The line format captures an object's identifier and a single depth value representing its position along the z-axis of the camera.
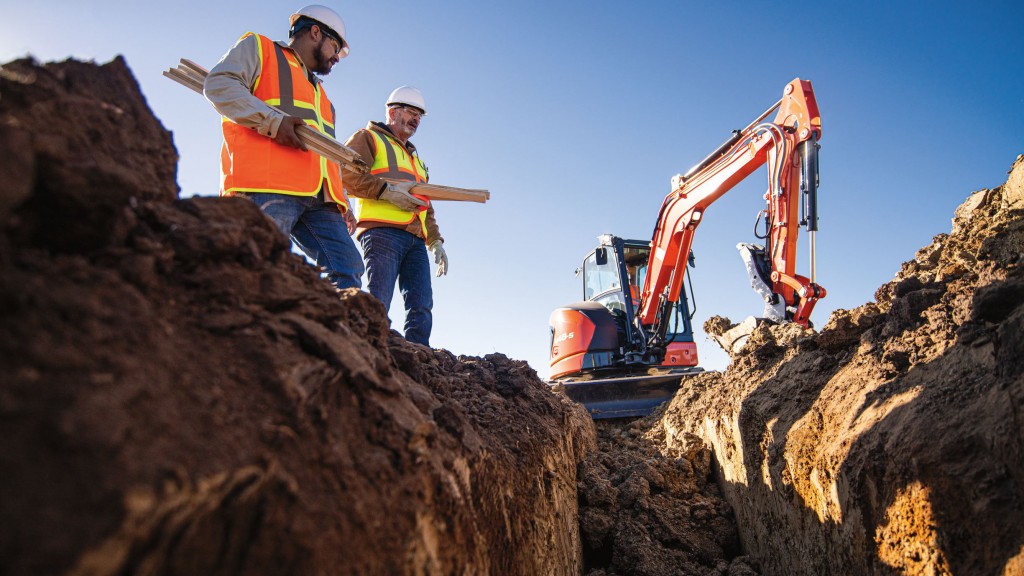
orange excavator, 6.52
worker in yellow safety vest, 4.44
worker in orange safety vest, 3.26
